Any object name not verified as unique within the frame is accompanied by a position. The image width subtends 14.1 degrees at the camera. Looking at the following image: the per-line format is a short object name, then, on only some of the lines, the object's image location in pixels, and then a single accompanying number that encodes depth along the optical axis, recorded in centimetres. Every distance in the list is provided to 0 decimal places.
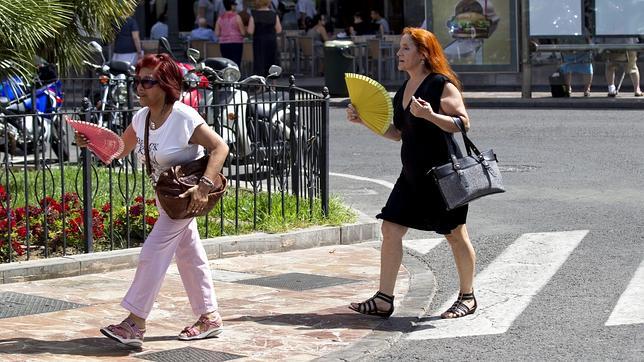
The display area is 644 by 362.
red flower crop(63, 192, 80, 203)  1988
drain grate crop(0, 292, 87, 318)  1563
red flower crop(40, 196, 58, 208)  1892
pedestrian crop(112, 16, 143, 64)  4665
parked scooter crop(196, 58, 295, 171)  2092
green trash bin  5036
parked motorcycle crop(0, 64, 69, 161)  2789
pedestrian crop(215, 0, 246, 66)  5157
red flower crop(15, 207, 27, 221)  1893
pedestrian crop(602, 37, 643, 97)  4612
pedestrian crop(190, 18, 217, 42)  6114
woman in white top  1374
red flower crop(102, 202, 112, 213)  1968
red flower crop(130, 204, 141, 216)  1959
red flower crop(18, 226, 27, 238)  1833
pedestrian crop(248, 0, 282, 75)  5002
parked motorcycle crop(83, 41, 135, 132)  2799
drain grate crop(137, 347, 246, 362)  1350
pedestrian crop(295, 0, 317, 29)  6839
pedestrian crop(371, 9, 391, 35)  6443
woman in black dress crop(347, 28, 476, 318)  1522
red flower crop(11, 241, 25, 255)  1807
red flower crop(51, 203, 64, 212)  1927
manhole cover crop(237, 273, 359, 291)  1741
